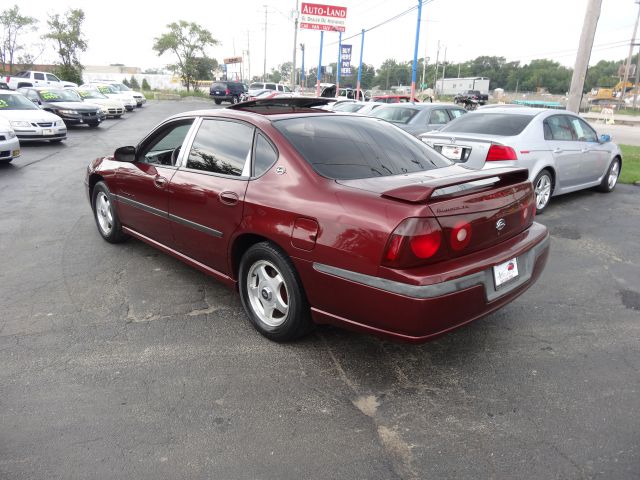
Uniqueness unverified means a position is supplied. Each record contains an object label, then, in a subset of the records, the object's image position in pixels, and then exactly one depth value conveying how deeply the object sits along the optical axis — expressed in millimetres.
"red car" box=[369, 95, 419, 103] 22719
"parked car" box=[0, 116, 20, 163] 10188
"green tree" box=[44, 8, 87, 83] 44531
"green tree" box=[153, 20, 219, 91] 64812
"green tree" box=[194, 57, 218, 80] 66431
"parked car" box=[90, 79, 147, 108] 31347
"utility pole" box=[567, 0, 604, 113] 11675
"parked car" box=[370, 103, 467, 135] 11344
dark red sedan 2701
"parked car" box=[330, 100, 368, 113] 15373
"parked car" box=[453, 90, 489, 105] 45478
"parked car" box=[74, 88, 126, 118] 23562
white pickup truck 28516
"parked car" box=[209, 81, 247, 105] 41469
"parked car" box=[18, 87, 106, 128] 18094
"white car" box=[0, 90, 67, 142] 13398
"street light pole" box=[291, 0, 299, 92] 36922
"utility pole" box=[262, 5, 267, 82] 72125
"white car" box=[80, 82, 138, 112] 28797
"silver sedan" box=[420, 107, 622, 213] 6824
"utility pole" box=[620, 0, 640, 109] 49844
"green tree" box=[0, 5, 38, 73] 44438
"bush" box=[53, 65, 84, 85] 44375
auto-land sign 33781
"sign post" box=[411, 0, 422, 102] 22539
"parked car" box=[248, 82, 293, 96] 41125
